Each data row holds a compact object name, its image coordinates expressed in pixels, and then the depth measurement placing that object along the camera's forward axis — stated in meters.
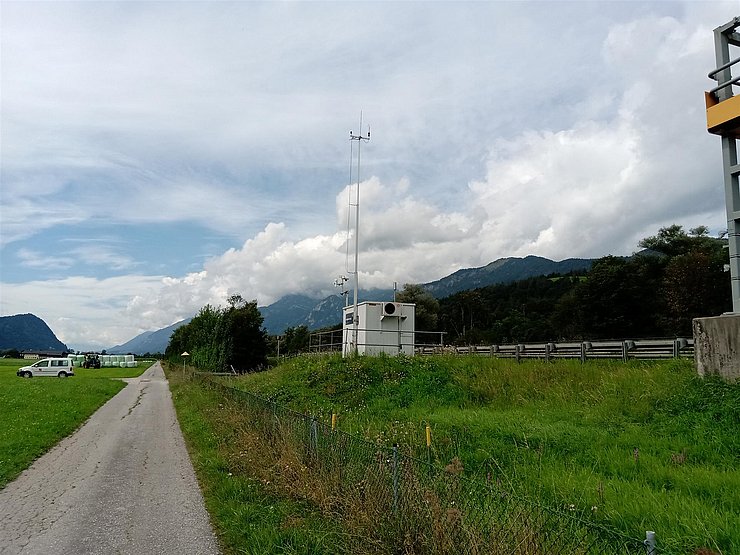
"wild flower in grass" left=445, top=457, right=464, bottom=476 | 4.95
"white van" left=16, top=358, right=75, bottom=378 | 49.25
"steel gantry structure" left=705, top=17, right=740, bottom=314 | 12.02
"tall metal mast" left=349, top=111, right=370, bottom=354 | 23.52
